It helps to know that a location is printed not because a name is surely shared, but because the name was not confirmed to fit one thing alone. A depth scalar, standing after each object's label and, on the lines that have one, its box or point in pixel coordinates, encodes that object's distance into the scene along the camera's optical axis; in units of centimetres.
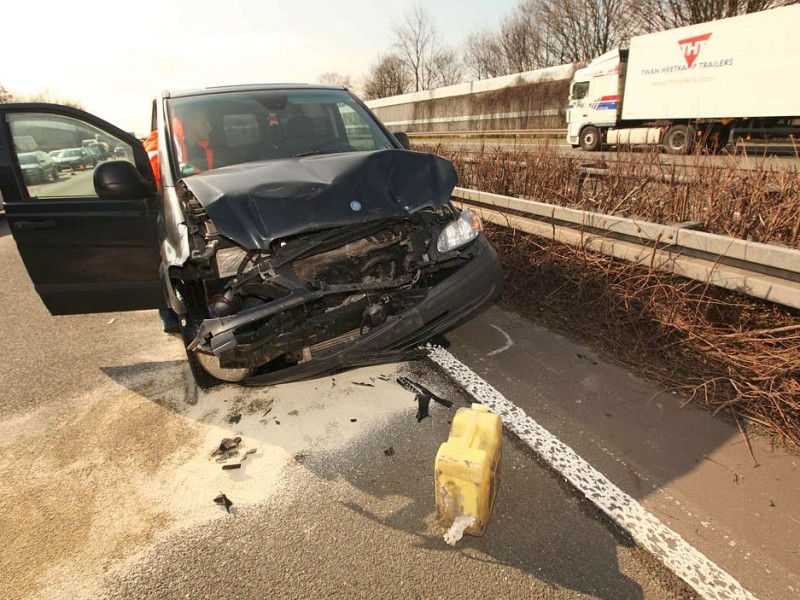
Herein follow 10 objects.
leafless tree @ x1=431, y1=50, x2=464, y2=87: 6266
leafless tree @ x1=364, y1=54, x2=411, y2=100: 6328
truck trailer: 1176
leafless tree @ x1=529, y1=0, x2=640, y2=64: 4118
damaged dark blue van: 251
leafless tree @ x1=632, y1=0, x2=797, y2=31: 2479
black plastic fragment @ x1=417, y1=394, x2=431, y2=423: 282
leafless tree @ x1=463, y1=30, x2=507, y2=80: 5384
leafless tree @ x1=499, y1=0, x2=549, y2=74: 4953
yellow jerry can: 183
